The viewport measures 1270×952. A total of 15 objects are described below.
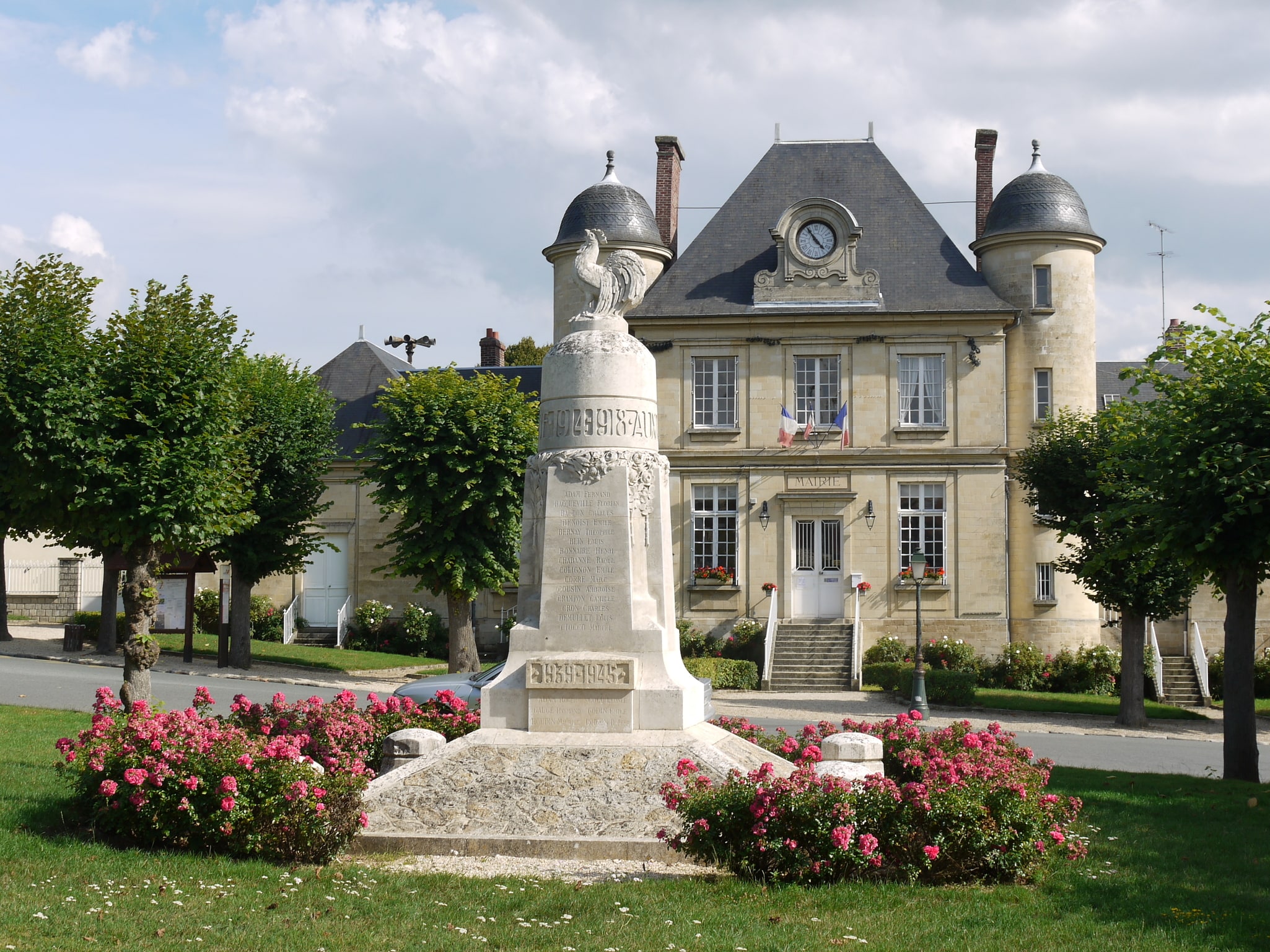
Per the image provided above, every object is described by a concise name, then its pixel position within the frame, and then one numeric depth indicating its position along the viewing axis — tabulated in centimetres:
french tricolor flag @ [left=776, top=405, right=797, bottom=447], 3141
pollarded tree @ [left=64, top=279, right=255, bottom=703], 1941
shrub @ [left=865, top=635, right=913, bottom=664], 3062
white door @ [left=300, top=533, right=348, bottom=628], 3681
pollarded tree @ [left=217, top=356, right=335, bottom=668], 2939
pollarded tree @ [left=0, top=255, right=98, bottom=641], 1984
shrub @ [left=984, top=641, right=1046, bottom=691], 3041
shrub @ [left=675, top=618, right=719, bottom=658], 3138
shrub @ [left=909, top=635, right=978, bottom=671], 3027
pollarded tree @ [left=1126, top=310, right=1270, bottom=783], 1462
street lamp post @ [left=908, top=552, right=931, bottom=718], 2409
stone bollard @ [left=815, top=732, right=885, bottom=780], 1090
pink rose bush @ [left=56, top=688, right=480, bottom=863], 914
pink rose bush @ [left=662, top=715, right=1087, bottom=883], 852
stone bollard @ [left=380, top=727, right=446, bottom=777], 1140
